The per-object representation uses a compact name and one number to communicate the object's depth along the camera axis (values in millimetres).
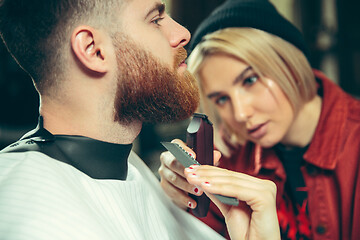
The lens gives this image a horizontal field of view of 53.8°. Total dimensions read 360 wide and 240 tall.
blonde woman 1015
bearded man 526
